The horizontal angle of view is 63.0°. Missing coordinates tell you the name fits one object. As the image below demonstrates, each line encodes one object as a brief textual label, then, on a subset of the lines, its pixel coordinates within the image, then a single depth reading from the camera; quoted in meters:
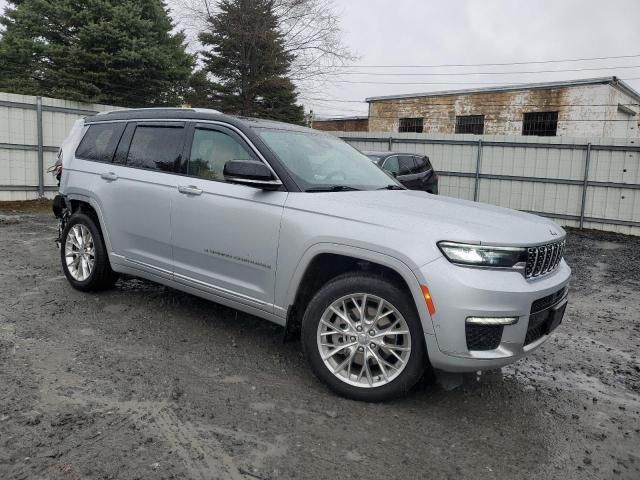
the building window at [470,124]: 24.42
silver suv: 2.97
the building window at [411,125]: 26.25
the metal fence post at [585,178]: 12.98
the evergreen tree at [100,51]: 17.42
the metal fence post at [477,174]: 14.48
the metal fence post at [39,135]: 12.15
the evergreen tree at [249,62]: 25.27
